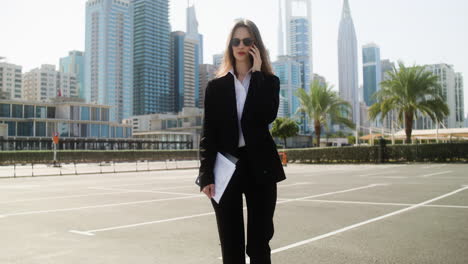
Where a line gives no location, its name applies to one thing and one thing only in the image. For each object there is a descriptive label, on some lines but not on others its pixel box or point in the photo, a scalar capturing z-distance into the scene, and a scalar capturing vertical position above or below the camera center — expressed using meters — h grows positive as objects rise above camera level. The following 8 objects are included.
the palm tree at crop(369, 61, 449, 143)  35.34 +3.84
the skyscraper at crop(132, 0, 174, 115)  194.12 +40.88
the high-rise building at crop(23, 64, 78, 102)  181.00 +27.41
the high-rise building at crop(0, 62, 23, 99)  162.25 +26.45
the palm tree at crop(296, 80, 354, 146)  44.09 +3.87
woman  2.60 -0.09
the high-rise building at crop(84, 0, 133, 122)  188.25 +41.63
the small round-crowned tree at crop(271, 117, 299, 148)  82.62 +2.76
